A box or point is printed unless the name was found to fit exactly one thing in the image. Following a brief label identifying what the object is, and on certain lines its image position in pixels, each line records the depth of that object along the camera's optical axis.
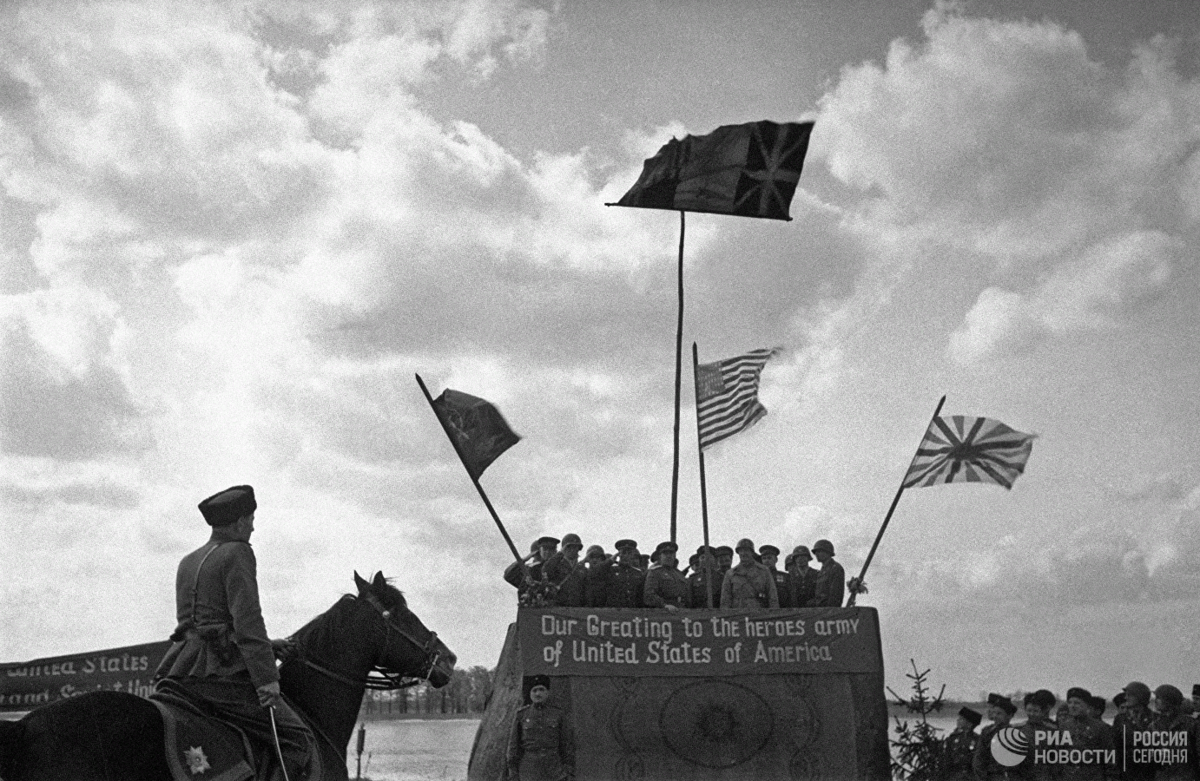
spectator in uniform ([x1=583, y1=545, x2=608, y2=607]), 14.81
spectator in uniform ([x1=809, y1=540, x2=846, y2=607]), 14.98
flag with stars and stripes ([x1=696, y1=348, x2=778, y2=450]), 16.48
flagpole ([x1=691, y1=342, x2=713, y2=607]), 14.63
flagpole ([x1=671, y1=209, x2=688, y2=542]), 16.41
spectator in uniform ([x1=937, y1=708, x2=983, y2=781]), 13.69
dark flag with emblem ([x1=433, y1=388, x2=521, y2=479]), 15.69
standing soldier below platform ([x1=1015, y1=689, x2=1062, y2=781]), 13.10
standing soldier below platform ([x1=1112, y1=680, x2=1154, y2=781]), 13.20
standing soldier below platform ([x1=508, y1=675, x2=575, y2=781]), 12.88
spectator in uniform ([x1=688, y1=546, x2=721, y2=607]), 15.29
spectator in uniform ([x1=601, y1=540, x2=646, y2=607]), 15.05
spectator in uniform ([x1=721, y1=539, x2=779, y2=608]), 14.58
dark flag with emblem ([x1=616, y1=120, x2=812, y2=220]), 17.44
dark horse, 6.83
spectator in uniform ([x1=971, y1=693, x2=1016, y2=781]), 13.31
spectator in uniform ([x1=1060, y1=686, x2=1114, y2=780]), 13.13
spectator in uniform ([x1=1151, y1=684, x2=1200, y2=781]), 13.31
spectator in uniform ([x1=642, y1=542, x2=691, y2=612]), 14.76
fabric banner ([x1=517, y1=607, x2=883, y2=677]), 13.45
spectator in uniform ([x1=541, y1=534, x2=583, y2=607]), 14.68
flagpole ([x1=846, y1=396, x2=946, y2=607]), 15.07
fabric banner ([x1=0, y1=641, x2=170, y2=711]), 17.33
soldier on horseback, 7.44
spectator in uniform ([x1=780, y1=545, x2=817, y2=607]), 15.15
